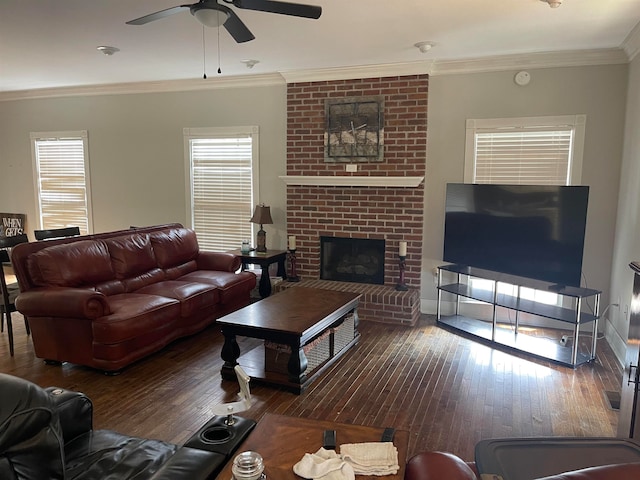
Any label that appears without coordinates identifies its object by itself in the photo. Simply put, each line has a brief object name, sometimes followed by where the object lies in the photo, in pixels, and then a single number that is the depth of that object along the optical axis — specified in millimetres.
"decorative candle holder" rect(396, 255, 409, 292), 5051
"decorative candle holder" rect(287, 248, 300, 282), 5477
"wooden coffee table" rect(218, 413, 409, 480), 1612
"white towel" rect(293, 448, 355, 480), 1539
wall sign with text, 7121
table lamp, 5473
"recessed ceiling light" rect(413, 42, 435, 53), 4152
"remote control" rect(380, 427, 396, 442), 1797
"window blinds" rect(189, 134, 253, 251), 5934
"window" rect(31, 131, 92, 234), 6746
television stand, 3842
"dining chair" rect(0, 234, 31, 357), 3832
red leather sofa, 3430
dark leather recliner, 1231
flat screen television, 3906
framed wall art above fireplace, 5125
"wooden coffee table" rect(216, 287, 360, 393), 3238
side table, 5199
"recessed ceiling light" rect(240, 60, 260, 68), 4887
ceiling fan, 2490
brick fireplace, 4973
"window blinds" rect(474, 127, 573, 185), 4523
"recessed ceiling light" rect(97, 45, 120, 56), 4369
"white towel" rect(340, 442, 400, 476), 1605
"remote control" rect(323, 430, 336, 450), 1745
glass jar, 1466
